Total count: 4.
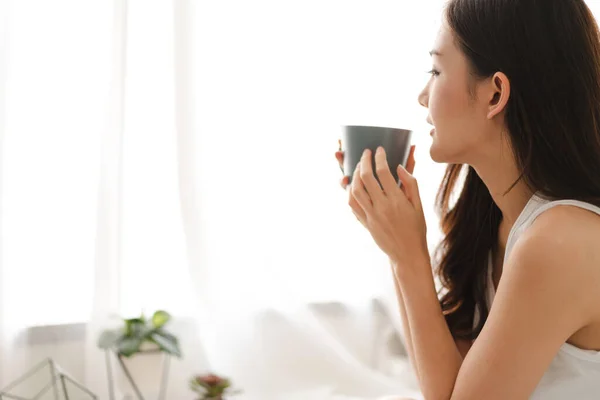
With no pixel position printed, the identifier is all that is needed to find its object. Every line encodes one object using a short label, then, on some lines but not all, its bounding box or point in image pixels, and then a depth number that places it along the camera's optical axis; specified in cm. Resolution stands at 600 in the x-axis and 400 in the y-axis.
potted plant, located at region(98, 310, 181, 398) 203
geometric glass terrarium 206
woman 104
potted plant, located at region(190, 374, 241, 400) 195
